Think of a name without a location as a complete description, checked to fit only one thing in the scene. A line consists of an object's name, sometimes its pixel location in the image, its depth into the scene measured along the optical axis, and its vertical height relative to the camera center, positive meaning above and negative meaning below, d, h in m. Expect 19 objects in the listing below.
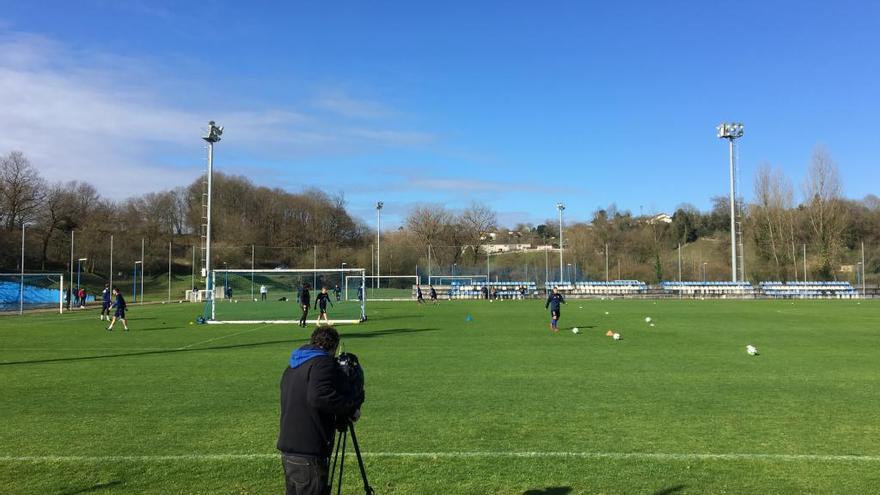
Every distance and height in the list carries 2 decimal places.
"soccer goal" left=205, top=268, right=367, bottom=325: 34.72 -2.03
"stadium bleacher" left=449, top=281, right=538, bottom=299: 56.60 -1.80
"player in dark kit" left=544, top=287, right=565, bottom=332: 22.58 -1.24
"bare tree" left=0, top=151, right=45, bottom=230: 71.56 +9.41
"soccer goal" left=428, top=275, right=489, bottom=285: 65.56 -0.95
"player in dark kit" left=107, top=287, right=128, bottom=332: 23.30 -1.25
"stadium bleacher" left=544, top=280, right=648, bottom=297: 57.72 -1.73
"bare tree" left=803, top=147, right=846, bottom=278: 68.12 +4.88
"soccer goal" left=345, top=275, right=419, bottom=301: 58.28 -1.58
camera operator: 3.97 -0.92
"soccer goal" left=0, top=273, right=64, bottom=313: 44.19 -1.44
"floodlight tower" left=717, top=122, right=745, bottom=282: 57.41 +13.17
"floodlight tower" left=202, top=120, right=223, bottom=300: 40.56 +9.28
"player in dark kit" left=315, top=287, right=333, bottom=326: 26.86 -1.19
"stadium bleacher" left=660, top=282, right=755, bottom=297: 55.84 -1.84
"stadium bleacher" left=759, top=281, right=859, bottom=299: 56.53 -2.04
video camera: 4.14 -0.69
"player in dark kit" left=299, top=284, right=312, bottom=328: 25.56 -1.16
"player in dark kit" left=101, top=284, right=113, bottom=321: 27.06 -1.10
